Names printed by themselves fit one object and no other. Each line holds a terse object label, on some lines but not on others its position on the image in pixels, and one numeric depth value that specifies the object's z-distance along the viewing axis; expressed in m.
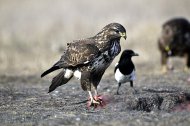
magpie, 13.49
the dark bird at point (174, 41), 19.64
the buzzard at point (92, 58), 11.80
